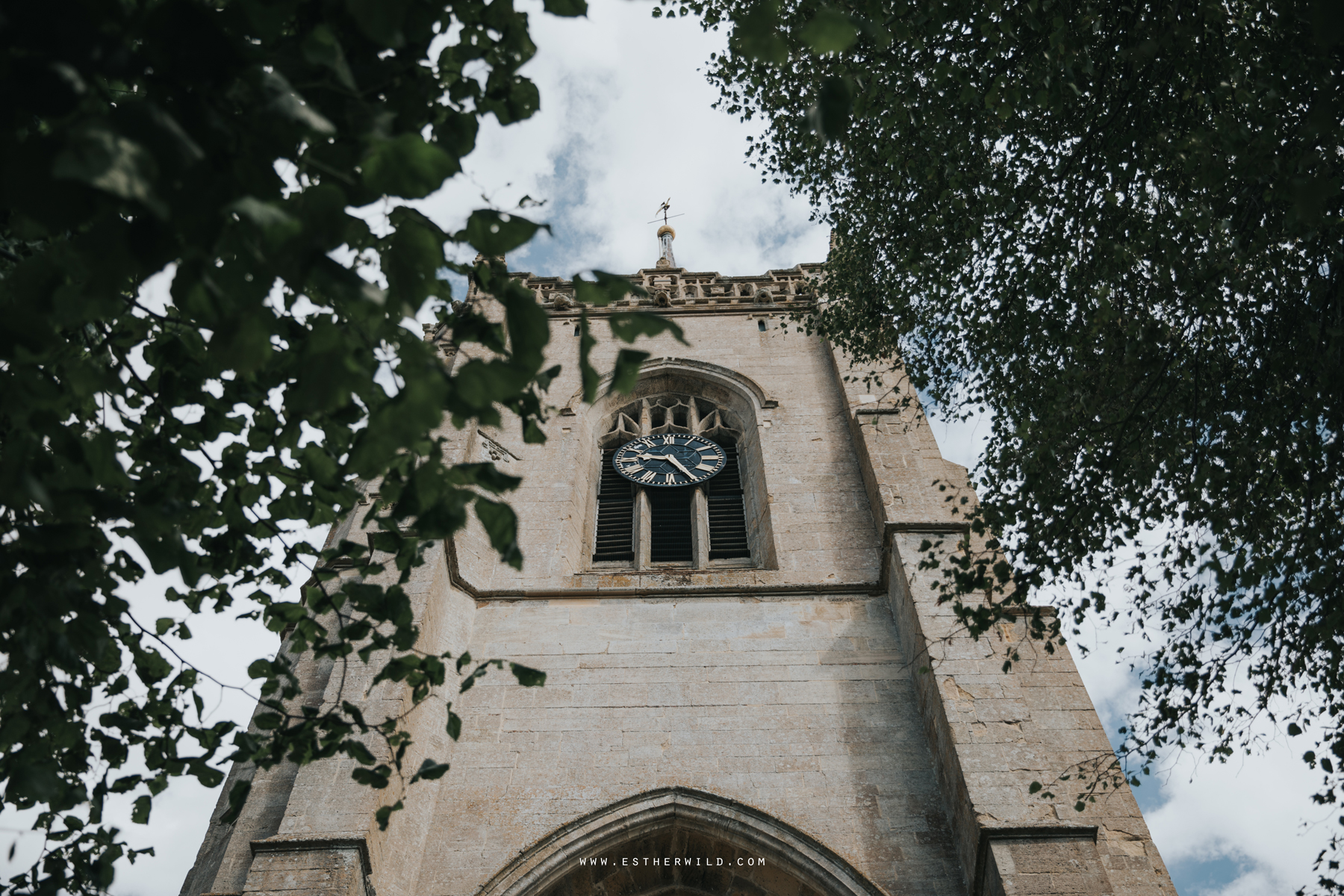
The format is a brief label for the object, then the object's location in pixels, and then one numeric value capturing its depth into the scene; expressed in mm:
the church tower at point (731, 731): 7582
